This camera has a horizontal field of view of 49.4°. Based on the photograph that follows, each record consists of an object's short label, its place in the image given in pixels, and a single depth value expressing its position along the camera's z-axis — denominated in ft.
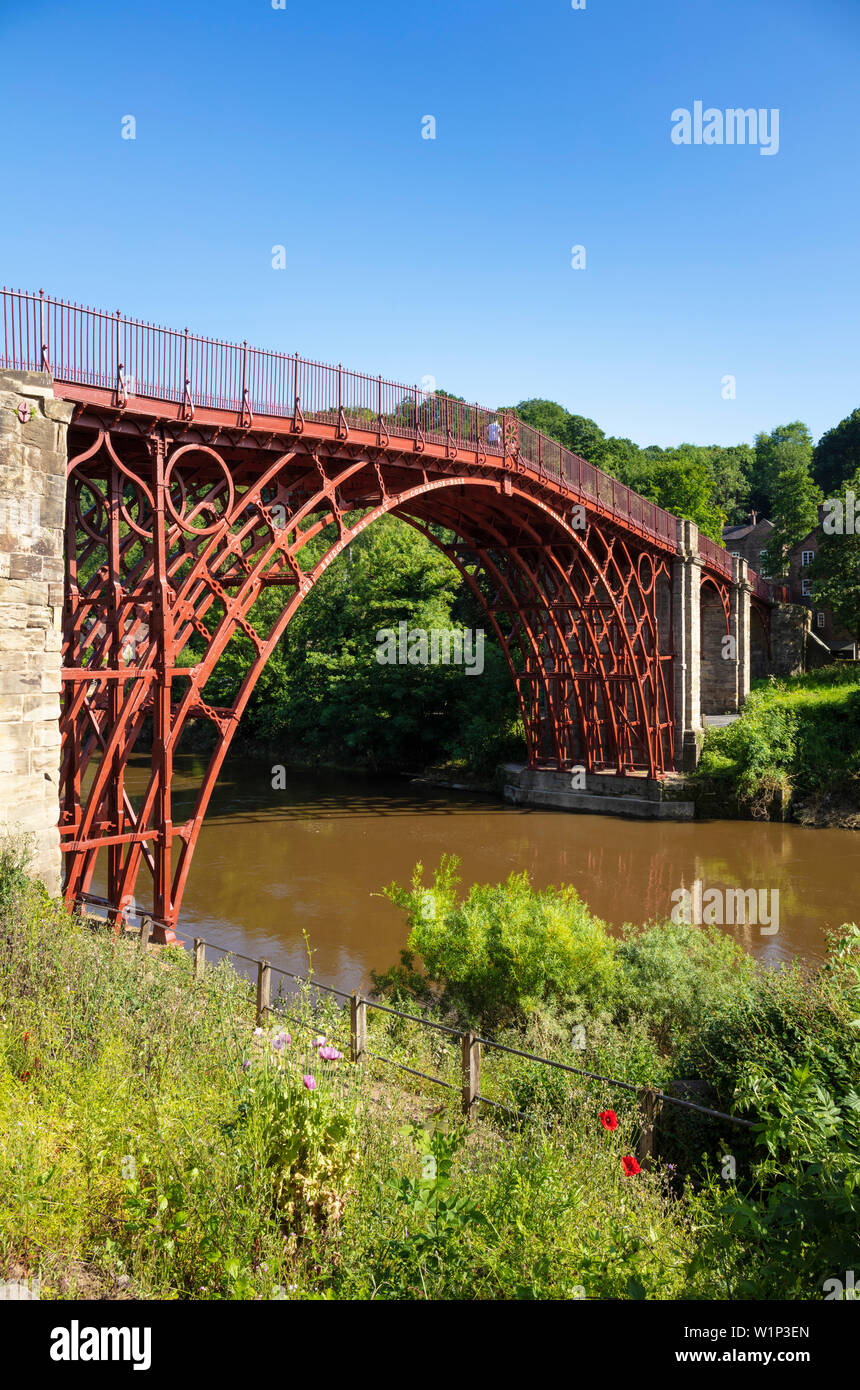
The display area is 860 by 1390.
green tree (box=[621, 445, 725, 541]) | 159.33
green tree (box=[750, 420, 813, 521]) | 234.99
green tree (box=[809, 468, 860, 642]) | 103.14
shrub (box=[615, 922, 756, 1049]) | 30.22
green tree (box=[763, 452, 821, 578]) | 165.27
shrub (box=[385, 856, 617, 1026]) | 31.50
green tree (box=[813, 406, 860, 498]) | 190.29
